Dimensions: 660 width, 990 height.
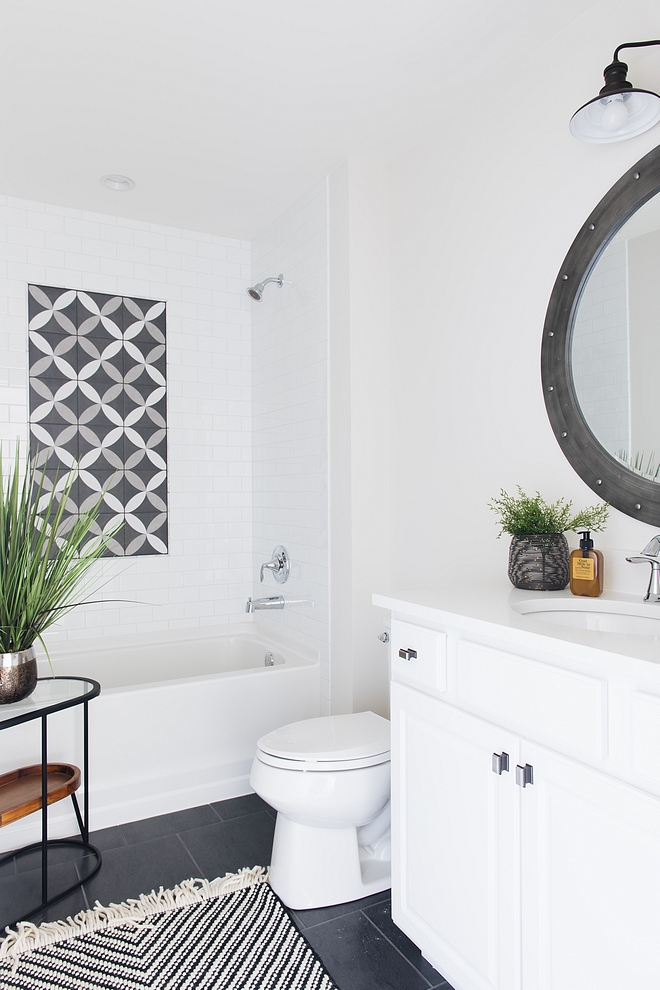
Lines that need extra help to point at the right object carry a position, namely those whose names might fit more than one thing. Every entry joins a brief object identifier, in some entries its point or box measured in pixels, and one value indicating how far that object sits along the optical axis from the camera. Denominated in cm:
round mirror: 168
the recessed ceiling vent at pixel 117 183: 296
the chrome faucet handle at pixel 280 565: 327
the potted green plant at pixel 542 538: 182
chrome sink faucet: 154
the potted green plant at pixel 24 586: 191
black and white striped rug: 170
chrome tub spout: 317
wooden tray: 200
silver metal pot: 193
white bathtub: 242
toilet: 193
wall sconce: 158
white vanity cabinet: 115
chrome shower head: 331
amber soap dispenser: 170
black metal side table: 191
